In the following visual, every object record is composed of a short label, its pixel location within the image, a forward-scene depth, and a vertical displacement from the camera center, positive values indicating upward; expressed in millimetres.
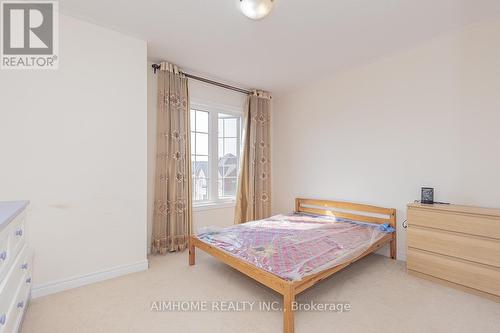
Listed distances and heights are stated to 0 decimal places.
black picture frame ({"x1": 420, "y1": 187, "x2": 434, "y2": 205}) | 2633 -330
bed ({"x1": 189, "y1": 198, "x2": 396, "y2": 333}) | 1911 -844
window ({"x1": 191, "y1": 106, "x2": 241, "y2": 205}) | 3844 +204
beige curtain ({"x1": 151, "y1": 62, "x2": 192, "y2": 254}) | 3199 -10
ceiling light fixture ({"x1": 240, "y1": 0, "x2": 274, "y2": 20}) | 1960 +1352
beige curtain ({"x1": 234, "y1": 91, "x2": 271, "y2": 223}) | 4188 +34
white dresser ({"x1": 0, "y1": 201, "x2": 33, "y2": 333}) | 1256 -636
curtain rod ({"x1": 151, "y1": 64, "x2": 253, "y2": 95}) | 3225 +1348
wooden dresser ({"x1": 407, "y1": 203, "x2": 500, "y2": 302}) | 2088 -773
